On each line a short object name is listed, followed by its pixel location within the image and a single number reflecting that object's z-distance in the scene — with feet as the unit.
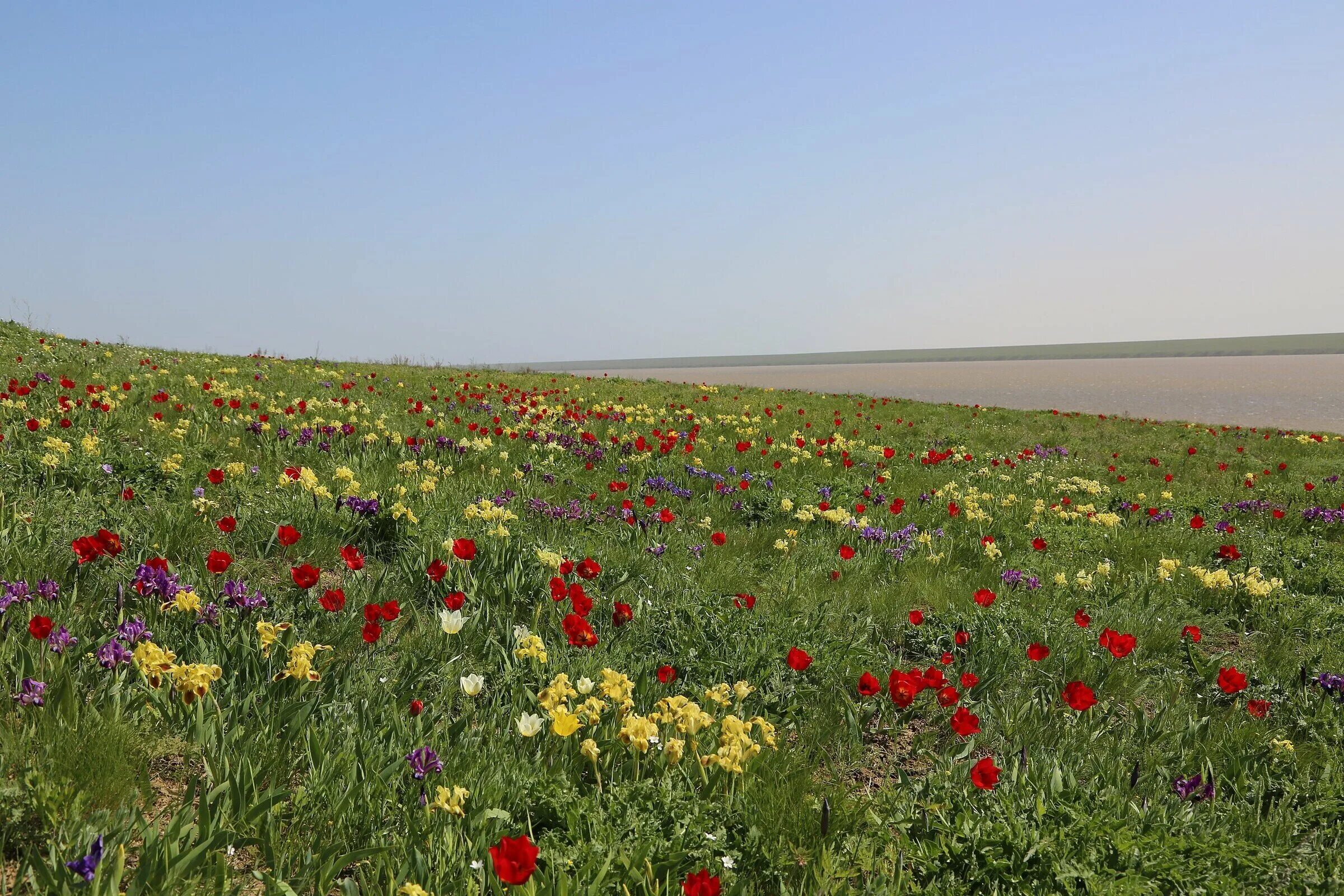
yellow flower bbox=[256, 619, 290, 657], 10.50
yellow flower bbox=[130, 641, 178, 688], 9.05
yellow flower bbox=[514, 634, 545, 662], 11.16
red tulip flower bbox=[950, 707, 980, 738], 10.30
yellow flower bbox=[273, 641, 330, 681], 10.05
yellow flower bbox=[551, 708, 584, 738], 8.95
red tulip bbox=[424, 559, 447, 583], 13.64
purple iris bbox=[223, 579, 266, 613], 11.93
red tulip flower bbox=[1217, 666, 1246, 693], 12.77
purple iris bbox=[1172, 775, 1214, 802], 10.80
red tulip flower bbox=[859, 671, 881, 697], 10.57
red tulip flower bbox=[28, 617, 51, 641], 8.93
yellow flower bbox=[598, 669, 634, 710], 10.02
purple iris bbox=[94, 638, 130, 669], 9.66
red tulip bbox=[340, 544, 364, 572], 12.65
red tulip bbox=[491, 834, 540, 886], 6.39
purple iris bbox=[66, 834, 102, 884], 6.44
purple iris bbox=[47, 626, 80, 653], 9.63
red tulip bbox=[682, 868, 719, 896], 6.66
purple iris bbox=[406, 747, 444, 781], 8.71
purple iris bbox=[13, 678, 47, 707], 8.57
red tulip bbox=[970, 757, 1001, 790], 9.12
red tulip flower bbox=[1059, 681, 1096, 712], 11.00
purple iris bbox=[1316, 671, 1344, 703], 14.44
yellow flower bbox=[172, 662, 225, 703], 9.05
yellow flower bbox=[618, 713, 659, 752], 9.50
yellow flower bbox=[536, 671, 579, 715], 9.72
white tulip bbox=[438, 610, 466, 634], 11.97
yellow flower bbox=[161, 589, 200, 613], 10.94
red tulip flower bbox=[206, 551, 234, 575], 10.93
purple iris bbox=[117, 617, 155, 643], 10.21
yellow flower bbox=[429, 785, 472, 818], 7.97
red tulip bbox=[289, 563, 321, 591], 12.00
